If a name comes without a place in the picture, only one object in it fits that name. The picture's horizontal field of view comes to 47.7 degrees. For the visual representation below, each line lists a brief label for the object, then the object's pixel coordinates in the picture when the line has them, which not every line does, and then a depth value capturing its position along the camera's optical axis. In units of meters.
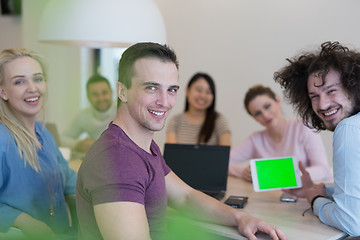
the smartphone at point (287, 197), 1.40
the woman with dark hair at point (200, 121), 2.42
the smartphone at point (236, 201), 1.32
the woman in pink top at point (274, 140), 1.87
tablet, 1.33
